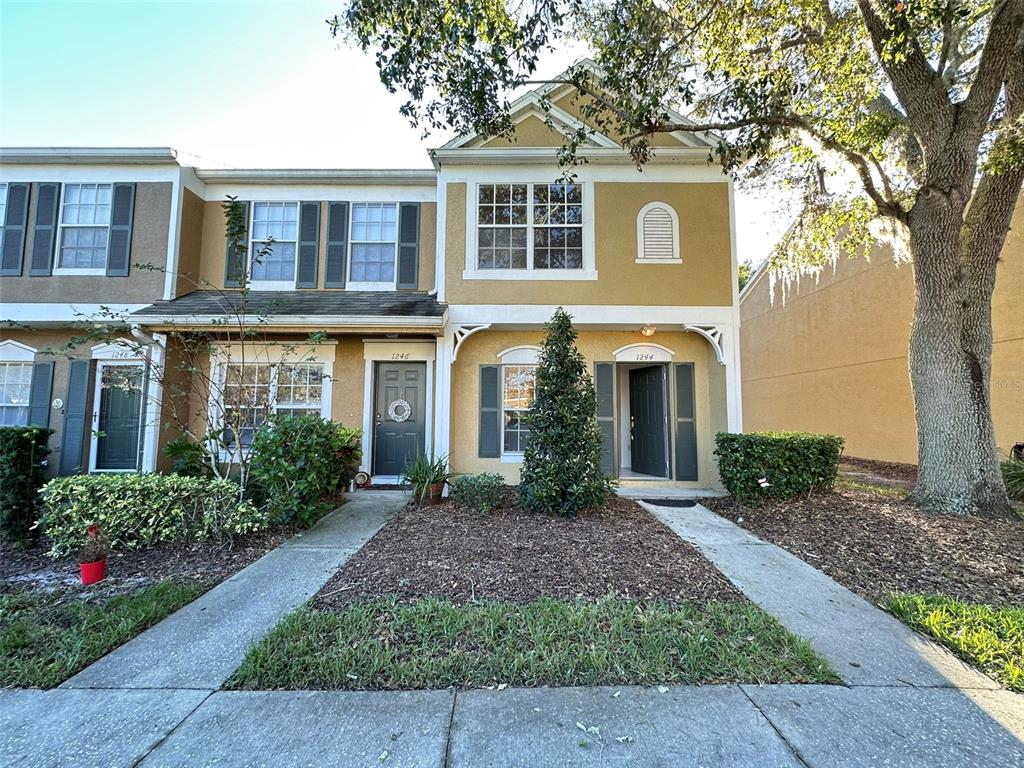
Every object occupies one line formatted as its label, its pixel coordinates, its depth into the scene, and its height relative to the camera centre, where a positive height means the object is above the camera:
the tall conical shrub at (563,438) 5.50 -0.21
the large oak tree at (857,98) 5.41 +4.30
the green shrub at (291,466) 4.97 -0.53
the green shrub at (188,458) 6.41 -0.59
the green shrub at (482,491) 5.88 -0.95
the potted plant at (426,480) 6.54 -0.90
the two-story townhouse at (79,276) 7.72 +2.51
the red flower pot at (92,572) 3.89 -1.36
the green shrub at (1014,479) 6.67 -0.84
